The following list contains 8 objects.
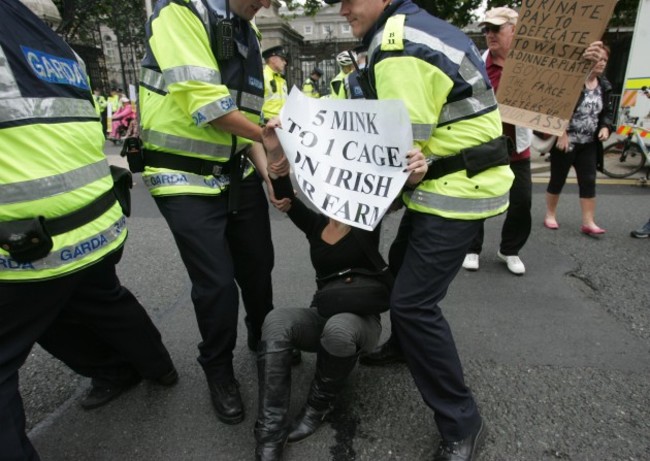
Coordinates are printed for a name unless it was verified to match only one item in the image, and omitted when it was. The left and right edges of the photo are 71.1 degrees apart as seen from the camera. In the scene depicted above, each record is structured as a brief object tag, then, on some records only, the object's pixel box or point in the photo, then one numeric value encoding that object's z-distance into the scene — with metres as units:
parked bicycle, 6.96
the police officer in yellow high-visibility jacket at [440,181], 1.56
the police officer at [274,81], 7.26
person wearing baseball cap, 3.22
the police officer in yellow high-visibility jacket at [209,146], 1.78
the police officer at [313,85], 12.74
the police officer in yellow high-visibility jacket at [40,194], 1.30
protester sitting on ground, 1.88
